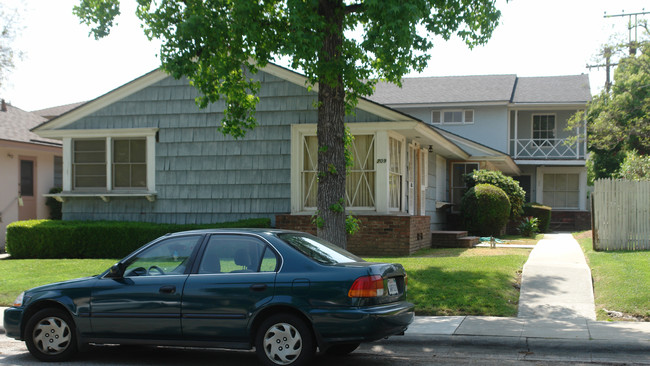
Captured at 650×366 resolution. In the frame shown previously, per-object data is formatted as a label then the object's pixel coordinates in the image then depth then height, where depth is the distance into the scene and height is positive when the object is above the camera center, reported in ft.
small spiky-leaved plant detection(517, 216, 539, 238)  73.41 -3.47
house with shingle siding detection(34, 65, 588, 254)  49.78 +2.92
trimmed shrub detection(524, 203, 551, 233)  83.76 -2.15
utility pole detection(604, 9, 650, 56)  77.54 +21.93
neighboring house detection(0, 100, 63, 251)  66.03 +2.76
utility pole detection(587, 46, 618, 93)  79.74 +18.29
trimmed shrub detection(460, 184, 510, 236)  68.74 -1.44
